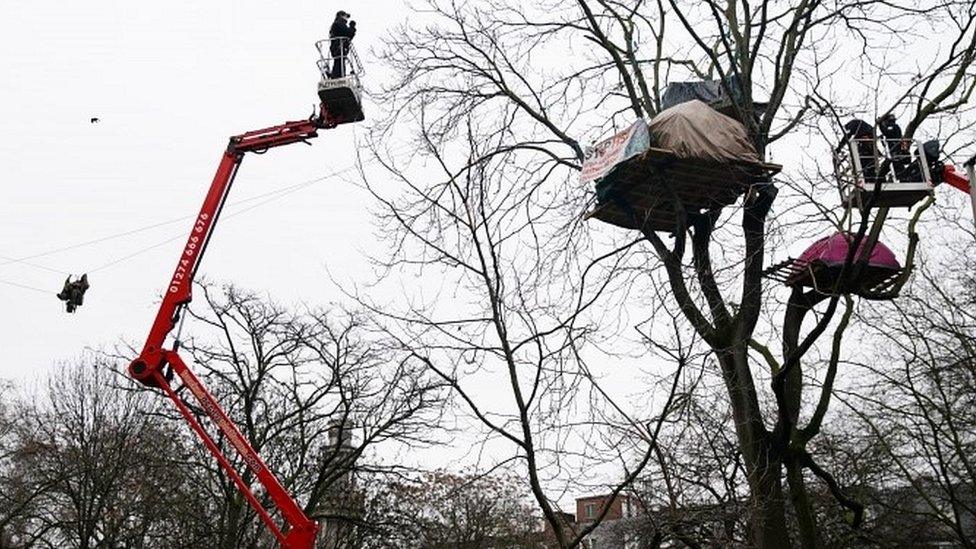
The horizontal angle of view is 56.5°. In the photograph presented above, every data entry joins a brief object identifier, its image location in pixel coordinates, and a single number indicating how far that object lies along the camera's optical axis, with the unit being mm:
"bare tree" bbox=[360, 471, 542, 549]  35250
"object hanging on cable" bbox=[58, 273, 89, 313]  12800
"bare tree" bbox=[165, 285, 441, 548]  22517
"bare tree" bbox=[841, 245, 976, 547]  19625
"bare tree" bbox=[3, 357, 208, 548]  24406
